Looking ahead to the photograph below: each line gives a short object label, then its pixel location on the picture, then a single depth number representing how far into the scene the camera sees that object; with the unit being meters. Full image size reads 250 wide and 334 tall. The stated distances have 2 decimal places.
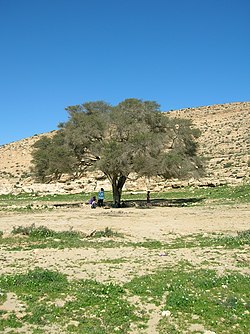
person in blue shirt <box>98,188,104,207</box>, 28.91
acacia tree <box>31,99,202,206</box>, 27.09
